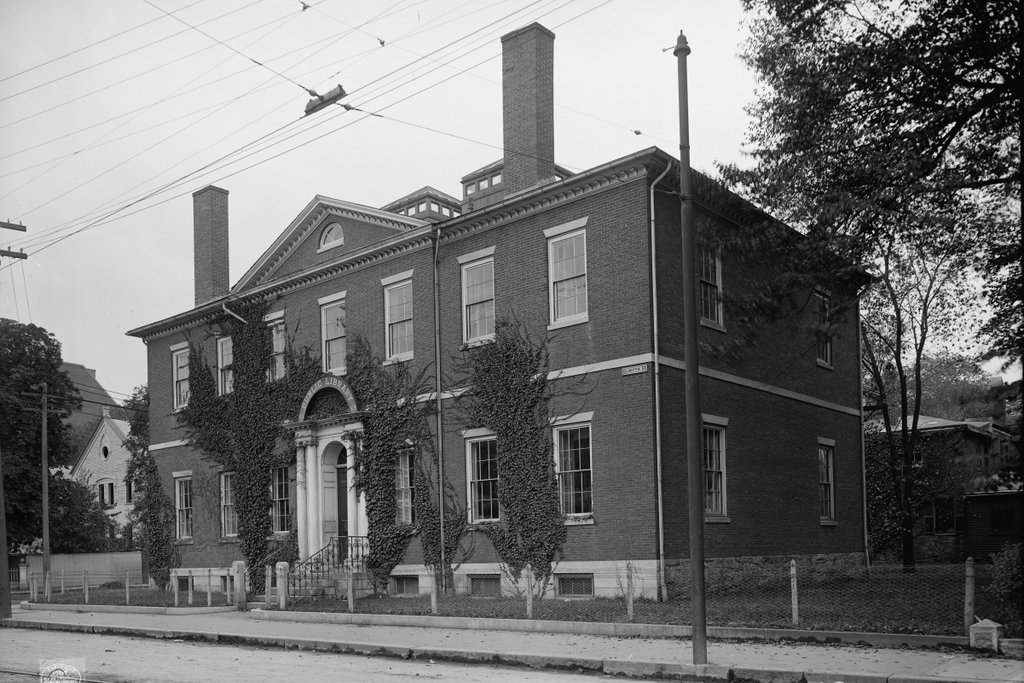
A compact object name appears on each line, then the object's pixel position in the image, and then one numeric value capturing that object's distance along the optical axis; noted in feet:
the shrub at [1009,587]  42.73
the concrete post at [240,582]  84.89
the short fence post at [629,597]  55.67
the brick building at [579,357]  69.62
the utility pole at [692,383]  41.32
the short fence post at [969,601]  44.24
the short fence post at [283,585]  77.51
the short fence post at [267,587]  79.51
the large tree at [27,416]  155.12
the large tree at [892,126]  52.95
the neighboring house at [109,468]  219.61
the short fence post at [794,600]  50.16
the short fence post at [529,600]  58.97
